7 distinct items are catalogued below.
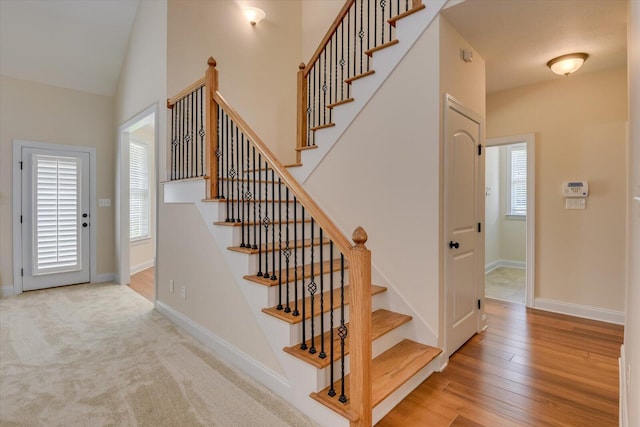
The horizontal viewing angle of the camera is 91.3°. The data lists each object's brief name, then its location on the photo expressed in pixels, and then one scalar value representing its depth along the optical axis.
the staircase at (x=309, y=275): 1.73
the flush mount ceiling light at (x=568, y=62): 3.09
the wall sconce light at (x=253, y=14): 4.22
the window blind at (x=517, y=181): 6.54
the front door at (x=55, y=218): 4.46
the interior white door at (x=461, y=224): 2.57
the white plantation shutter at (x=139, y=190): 5.88
